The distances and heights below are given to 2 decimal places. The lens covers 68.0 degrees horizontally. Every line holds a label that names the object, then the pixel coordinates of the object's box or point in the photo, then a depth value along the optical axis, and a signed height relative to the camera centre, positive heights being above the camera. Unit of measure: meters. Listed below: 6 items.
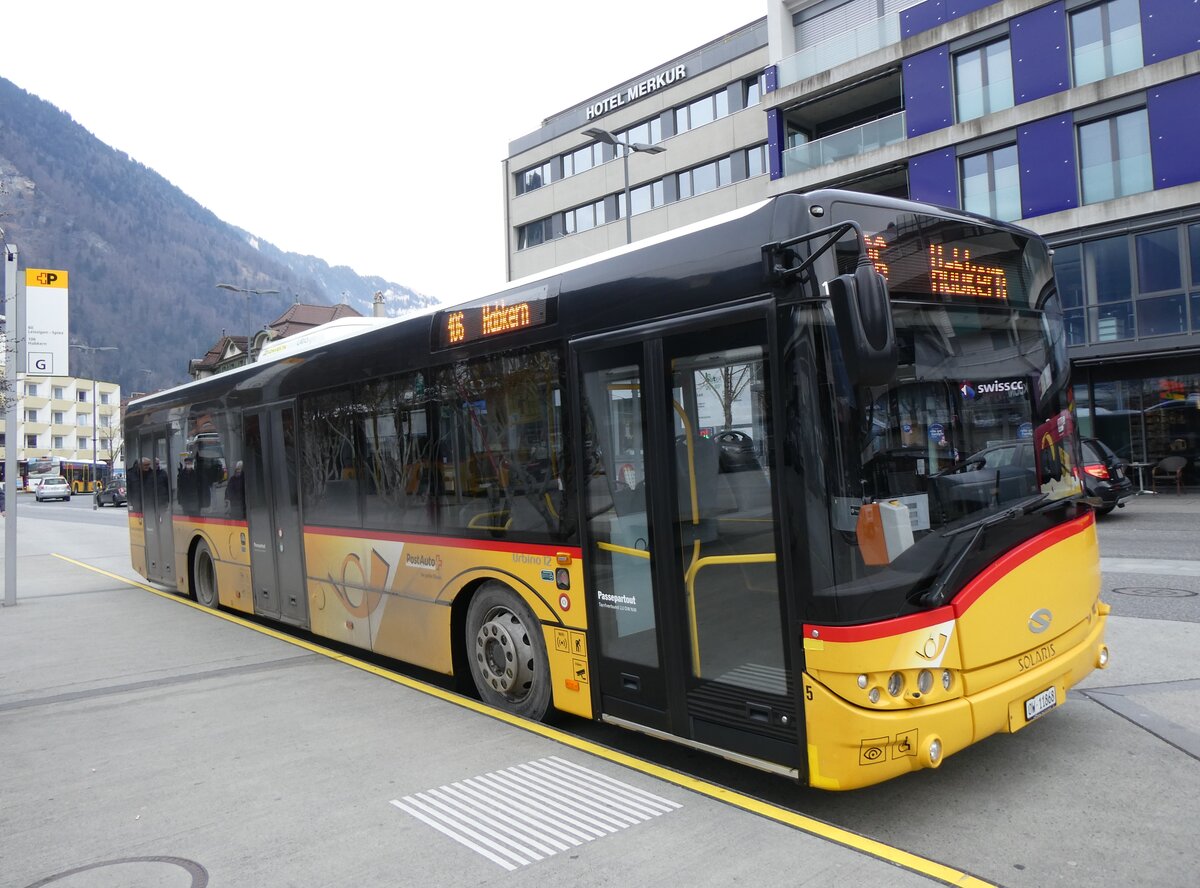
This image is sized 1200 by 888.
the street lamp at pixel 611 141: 22.06 +7.90
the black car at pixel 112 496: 53.71 -0.86
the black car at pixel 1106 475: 16.20 -1.13
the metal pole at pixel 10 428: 11.81 +0.81
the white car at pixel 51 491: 65.31 -0.37
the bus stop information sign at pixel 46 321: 12.23 +2.30
